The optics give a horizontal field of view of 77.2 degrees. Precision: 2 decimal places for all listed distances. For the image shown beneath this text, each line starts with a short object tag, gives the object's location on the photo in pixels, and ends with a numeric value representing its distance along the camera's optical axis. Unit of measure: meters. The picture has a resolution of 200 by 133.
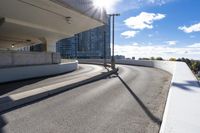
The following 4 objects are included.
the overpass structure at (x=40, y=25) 9.32
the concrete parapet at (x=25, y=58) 9.23
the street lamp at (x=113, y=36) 17.28
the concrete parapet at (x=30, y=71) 8.86
